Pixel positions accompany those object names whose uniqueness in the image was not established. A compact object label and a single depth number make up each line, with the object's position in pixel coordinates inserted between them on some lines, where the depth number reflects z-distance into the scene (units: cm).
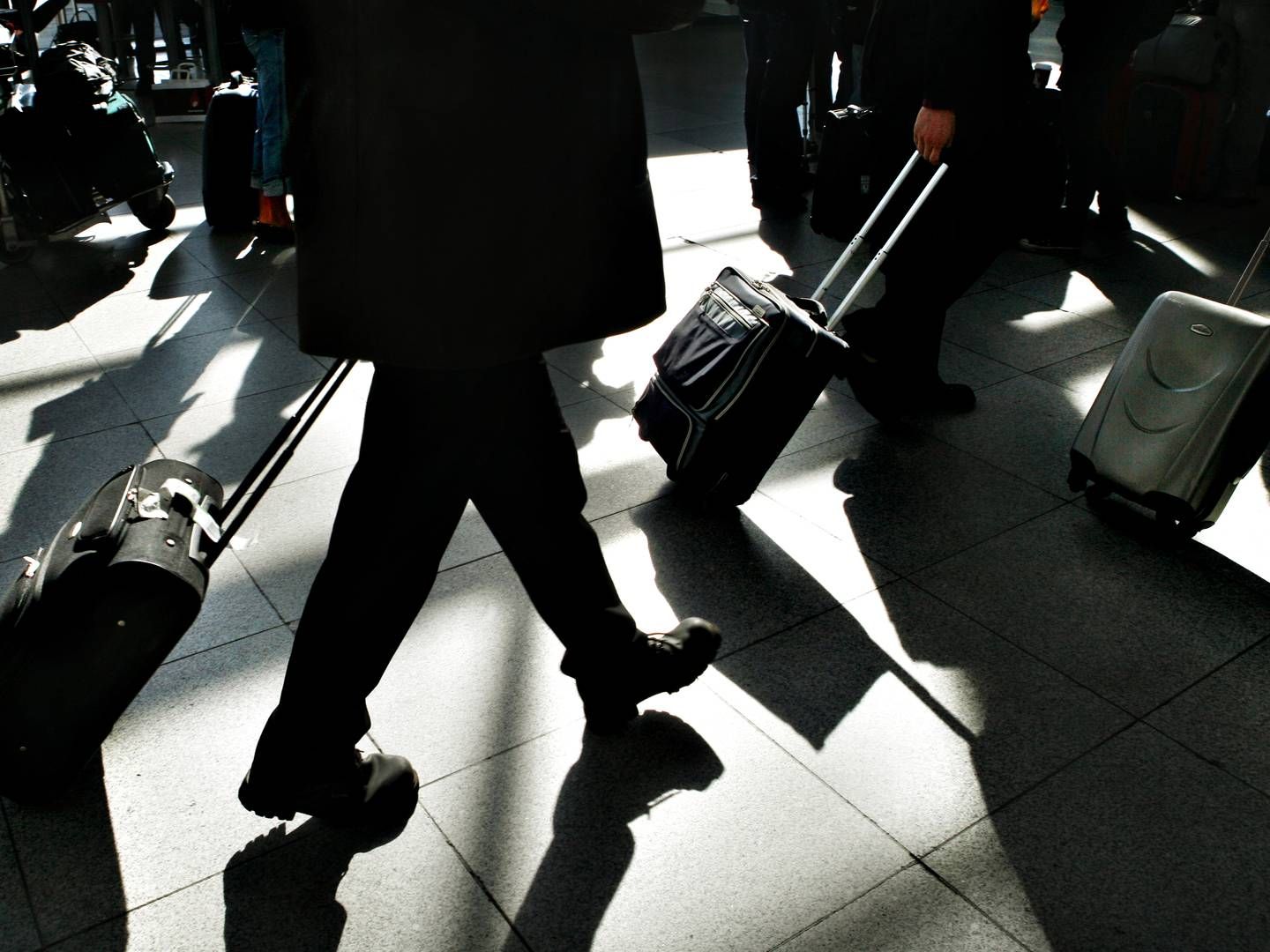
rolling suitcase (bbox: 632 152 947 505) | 293
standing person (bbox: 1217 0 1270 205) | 606
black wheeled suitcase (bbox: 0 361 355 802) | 194
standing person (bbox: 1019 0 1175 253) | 520
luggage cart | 509
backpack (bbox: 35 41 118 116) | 514
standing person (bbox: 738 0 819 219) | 573
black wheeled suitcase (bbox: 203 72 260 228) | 542
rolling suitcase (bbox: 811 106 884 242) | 463
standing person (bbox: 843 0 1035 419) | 319
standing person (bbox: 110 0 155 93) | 848
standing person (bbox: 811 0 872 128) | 647
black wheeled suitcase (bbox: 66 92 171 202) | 520
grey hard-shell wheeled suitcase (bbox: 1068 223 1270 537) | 294
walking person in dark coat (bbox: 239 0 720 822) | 159
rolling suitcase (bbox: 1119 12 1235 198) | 612
